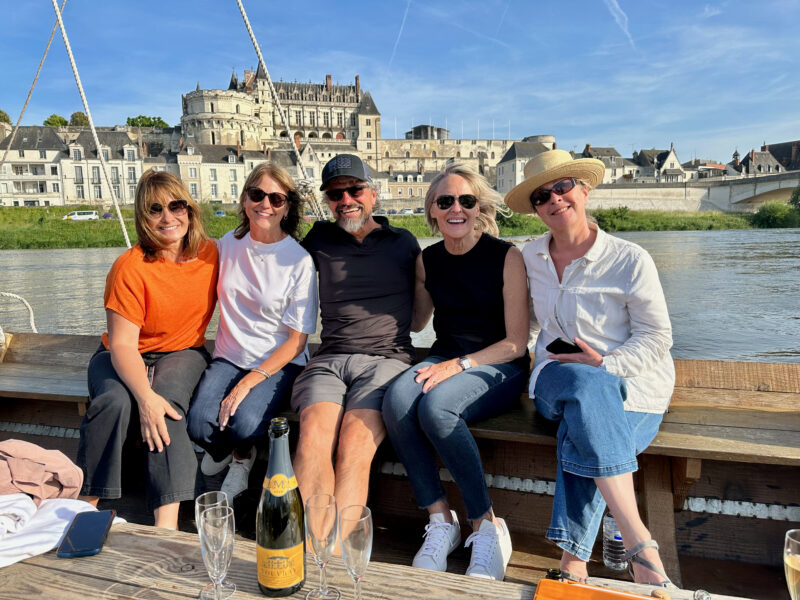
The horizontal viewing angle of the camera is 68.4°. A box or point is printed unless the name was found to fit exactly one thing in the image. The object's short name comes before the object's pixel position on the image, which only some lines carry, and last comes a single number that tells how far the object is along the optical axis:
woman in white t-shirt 2.21
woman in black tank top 1.82
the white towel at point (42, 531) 1.19
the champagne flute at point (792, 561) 0.95
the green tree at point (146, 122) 61.22
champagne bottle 1.07
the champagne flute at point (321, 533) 1.06
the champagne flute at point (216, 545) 1.03
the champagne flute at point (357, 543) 1.02
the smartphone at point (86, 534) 1.21
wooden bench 1.74
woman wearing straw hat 1.55
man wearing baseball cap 2.02
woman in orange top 1.89
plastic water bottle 1.86
